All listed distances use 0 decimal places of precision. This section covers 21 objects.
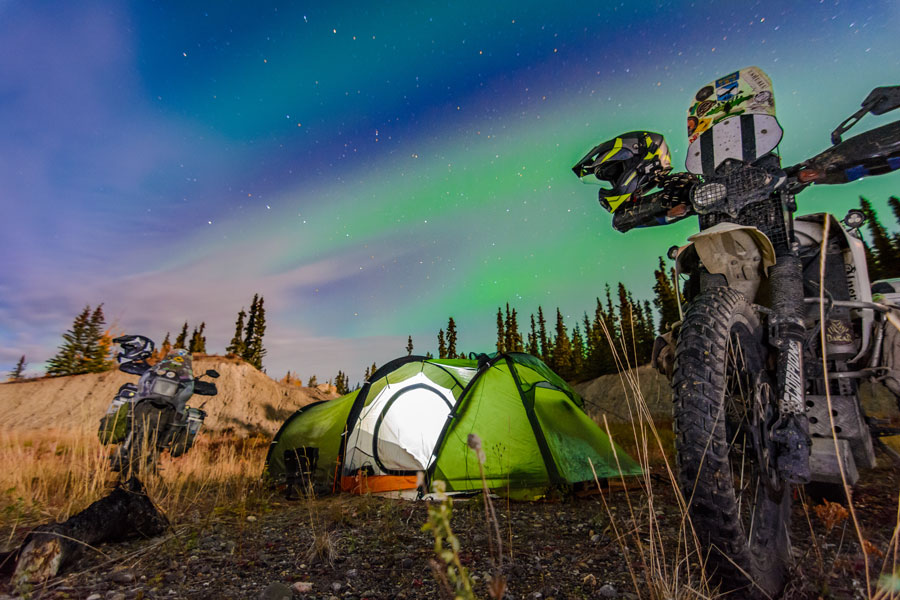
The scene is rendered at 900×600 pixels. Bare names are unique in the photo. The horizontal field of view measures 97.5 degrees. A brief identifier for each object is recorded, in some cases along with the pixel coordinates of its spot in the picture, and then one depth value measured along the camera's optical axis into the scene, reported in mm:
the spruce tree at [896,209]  24078
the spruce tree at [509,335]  51000
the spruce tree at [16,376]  23486
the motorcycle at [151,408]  4148
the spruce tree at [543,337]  51844
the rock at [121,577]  1925
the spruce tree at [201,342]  58838
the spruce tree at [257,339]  48188
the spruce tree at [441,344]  52488
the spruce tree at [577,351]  43175
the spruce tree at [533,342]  53869
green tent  4250
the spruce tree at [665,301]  31380
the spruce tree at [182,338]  55091
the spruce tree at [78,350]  31031
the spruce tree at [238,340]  48506
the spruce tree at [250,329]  48875
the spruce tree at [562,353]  43781
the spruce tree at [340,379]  68788
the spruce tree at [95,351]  32375
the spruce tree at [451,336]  51969
